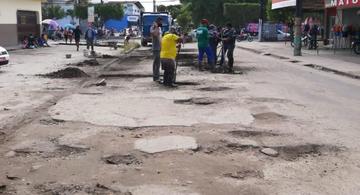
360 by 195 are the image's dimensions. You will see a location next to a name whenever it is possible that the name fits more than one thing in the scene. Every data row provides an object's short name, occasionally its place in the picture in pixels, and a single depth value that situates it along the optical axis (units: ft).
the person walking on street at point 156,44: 48.34
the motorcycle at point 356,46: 89.97
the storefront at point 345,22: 98.94
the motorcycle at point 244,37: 174.40
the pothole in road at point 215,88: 43.04
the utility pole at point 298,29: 87.15
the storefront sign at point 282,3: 108.18
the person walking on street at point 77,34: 111.82
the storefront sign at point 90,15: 104.60
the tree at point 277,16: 183.54
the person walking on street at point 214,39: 64.18
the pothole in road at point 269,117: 30.27
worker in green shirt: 61.11
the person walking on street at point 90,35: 96.00
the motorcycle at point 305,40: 112.45
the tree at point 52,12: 257.55
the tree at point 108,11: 264.93
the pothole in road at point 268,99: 36.95
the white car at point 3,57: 59.57
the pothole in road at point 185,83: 47.06
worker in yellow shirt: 44.68
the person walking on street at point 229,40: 59.93
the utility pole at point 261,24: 157.07
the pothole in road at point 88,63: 71.05
